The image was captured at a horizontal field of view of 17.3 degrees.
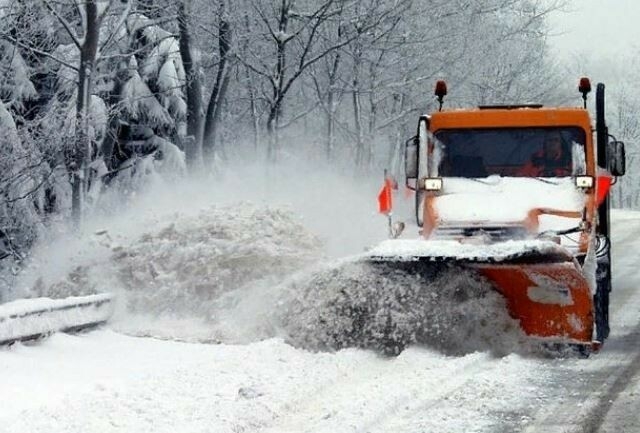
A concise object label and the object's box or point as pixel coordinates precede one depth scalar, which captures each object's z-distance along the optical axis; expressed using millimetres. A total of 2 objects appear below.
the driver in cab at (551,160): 20828
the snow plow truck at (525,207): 16875
